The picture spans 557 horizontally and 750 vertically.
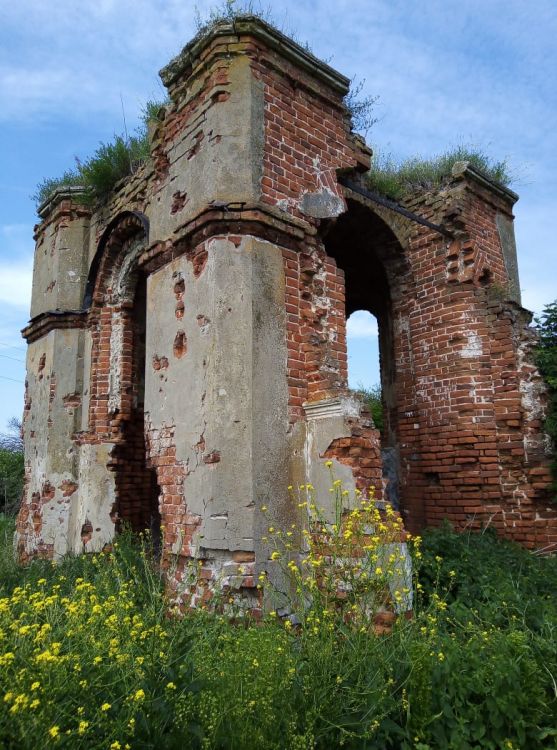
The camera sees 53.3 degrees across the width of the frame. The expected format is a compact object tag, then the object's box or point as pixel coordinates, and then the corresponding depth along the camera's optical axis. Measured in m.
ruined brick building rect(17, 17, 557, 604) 4.67
